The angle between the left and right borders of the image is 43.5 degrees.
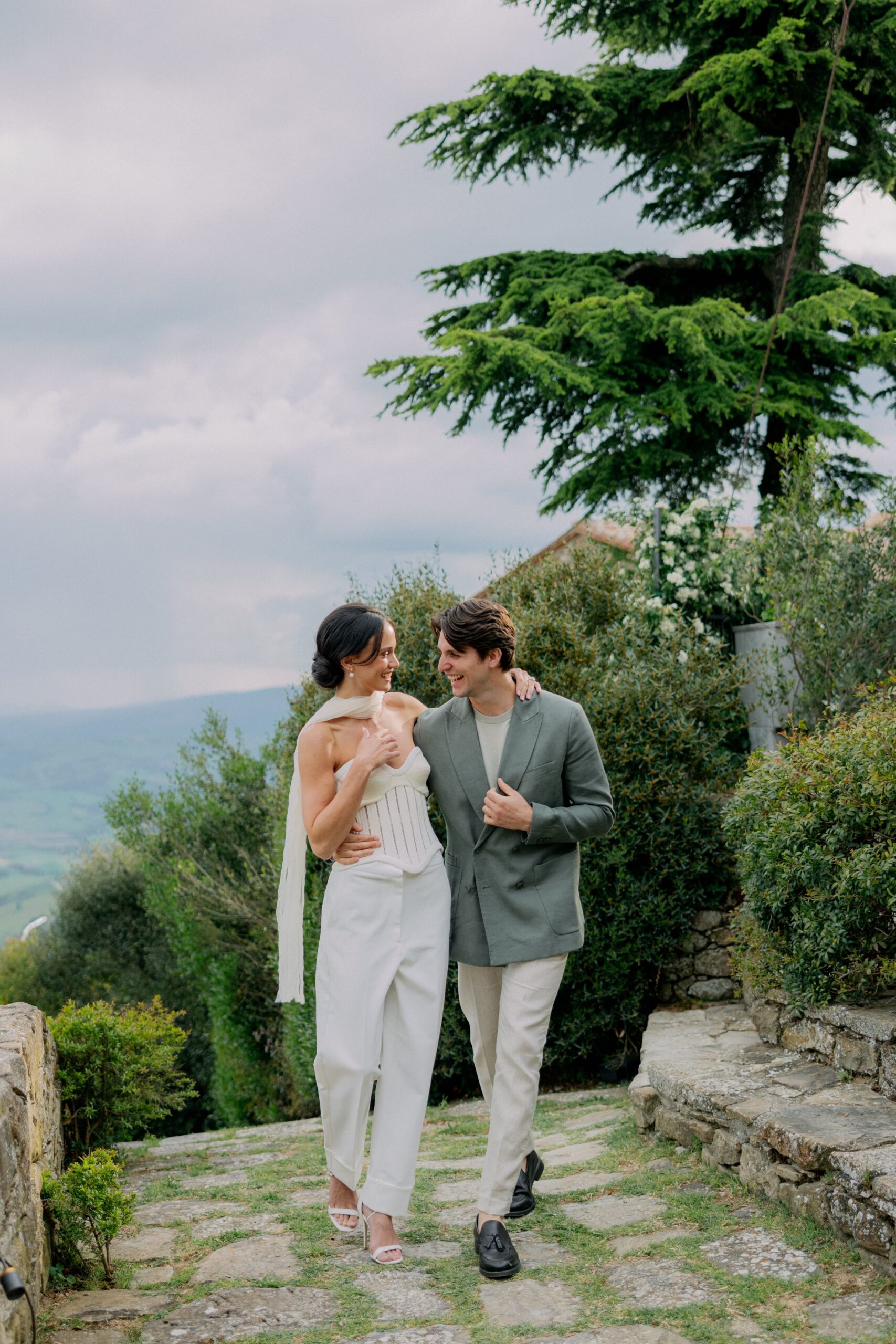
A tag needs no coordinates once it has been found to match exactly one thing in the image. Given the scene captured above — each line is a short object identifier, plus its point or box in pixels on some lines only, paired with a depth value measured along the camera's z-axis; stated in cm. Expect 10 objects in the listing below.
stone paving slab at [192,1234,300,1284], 376
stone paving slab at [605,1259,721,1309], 336
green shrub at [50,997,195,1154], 558
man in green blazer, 367
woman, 369
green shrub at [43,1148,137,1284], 377
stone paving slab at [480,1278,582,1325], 330
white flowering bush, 1003
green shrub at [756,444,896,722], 796
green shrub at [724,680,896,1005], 462
